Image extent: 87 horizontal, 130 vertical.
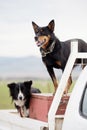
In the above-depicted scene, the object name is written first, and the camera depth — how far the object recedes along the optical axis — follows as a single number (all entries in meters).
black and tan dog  5.91
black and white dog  5.98
